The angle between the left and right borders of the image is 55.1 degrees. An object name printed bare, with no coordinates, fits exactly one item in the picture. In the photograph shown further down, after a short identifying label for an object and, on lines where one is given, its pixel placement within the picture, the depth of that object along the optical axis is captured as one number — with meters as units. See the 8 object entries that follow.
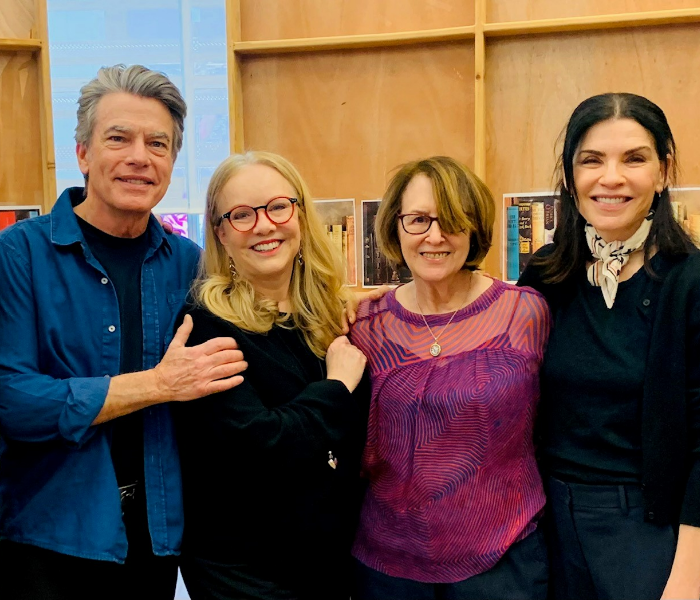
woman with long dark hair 1.47
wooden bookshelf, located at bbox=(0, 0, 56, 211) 2.72
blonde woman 1.56
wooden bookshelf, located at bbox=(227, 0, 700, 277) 2.54
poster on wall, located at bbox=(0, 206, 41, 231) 2.76
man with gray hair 1.56
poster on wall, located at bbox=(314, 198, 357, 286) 2.84
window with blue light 3.34
